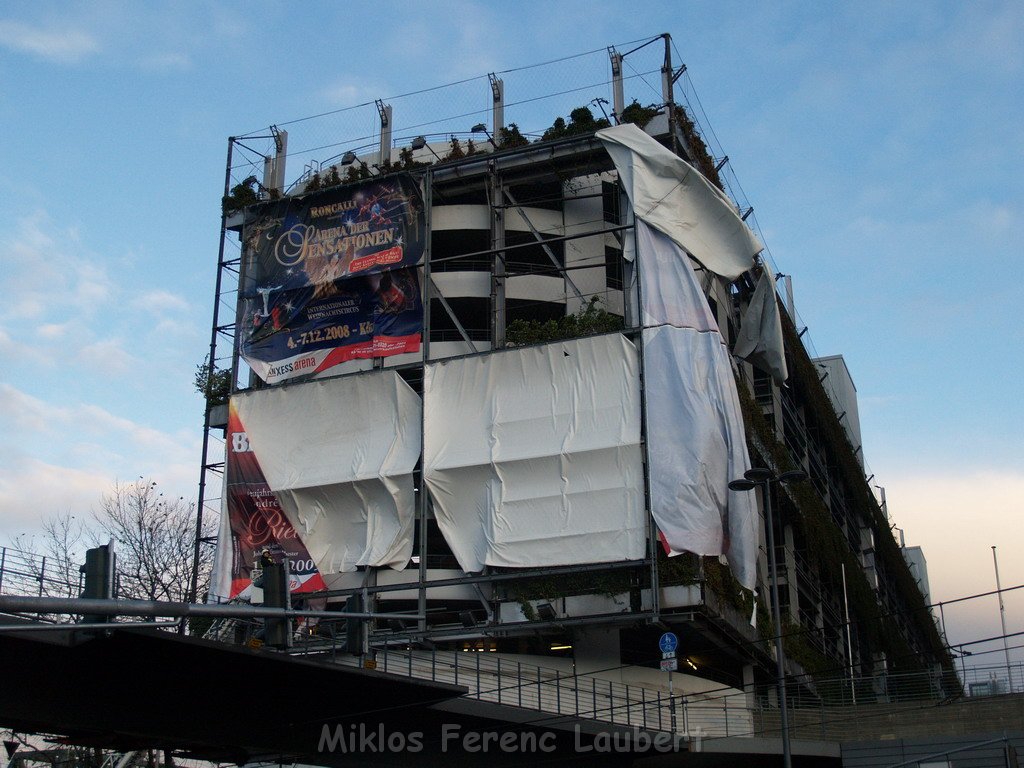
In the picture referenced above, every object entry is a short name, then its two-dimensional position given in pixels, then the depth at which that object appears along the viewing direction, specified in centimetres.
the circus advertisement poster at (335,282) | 4356
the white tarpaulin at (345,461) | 4038
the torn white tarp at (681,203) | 4094
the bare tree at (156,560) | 4456
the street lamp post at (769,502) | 2369
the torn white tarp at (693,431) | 3659
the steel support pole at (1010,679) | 3234
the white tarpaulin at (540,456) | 3725
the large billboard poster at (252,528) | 4141
